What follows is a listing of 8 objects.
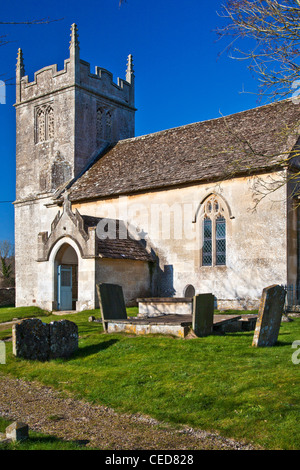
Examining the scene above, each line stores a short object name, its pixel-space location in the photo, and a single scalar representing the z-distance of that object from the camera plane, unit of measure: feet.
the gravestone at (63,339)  34.91
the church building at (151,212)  60.80
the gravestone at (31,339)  33.88
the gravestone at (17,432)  18.08
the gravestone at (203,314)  35.63
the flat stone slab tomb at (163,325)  36.91
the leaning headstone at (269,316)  32.22
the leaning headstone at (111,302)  41.50
